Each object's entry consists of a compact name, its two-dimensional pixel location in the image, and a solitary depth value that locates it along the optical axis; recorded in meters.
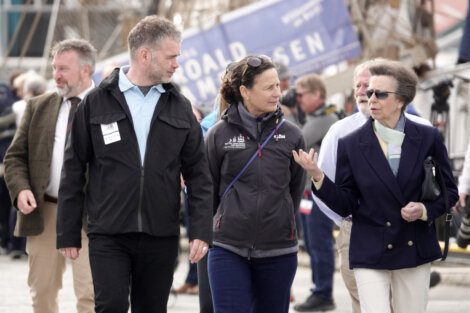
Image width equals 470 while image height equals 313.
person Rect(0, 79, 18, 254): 25.15
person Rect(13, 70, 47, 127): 23.42
